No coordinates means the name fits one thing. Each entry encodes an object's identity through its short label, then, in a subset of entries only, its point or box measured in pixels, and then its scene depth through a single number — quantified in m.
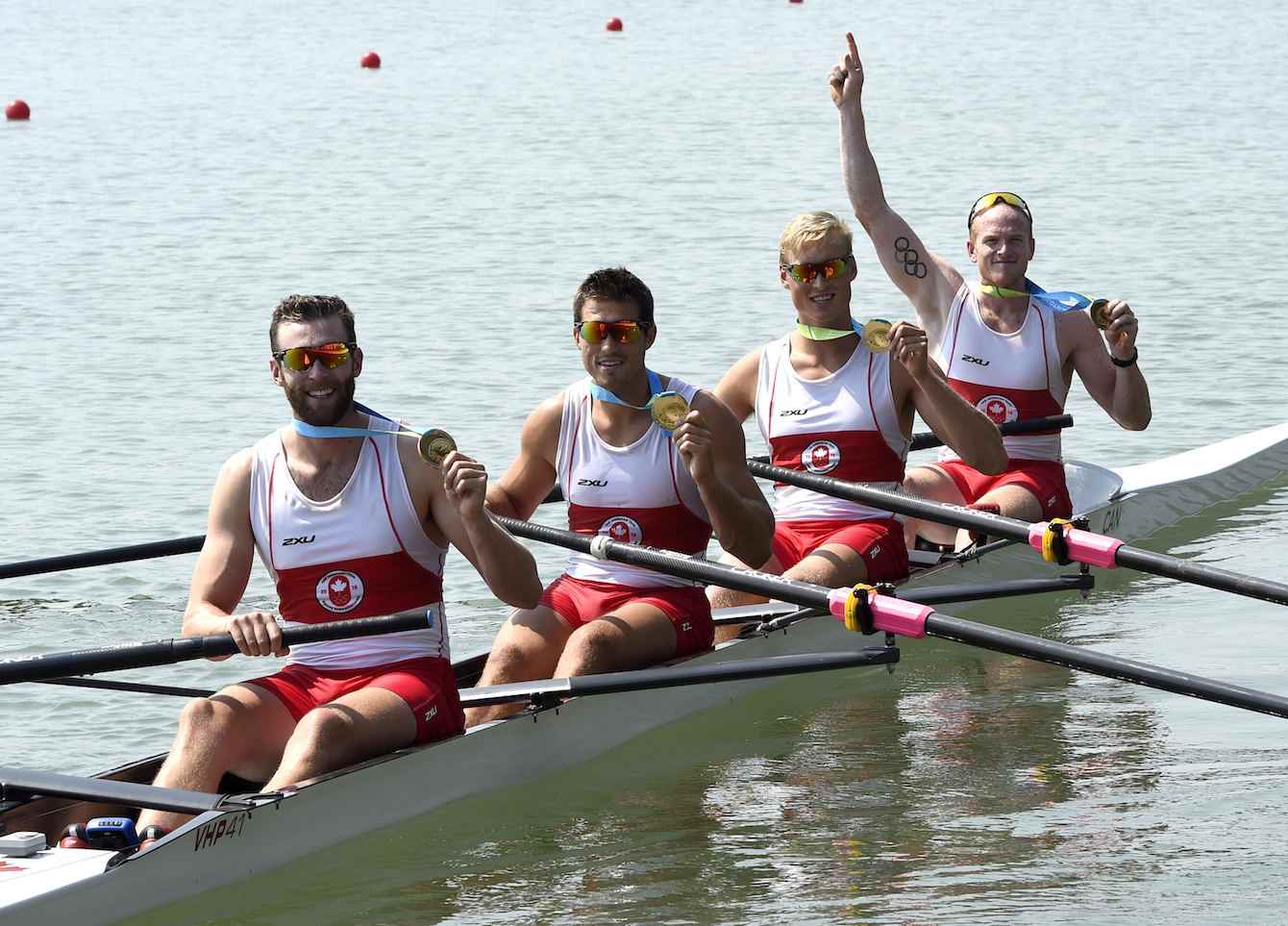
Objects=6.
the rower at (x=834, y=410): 14.86
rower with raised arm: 17.22
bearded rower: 11.37
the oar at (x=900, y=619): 12.33
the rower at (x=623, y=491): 13.04
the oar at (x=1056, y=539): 13.89
